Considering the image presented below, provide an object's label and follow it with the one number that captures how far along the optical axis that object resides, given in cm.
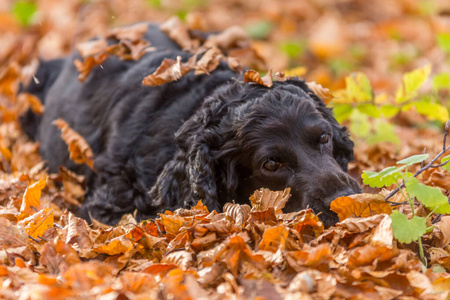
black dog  723
